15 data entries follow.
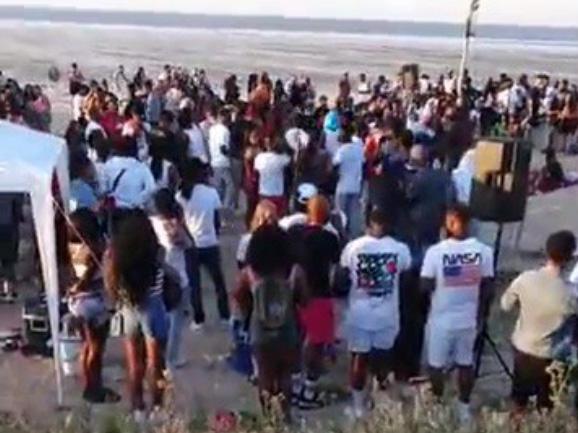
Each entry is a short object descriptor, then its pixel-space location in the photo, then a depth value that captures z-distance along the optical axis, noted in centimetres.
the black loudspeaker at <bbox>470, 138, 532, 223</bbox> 1245
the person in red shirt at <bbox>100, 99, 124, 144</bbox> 1613
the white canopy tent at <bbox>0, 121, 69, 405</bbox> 1012
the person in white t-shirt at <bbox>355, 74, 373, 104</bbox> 2998
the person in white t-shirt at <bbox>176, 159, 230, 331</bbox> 1181
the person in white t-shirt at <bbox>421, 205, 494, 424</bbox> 959
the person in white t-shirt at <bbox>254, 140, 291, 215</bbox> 1491
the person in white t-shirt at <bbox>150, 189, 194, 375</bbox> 1078
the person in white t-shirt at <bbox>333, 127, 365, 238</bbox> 1569
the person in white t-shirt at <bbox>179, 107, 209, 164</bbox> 1661
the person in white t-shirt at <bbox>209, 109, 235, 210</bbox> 1742
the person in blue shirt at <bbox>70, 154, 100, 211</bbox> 1264
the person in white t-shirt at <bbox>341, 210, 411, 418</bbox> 976
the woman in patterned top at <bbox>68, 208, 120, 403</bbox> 1009
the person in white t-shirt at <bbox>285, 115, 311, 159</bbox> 1585
